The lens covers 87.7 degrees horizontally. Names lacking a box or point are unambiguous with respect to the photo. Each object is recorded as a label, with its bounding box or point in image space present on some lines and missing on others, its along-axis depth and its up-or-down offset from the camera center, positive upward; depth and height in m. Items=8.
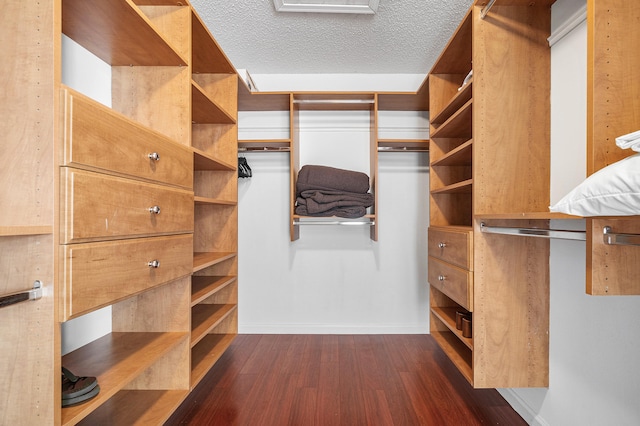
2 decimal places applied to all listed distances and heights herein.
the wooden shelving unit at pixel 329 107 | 2.36 +0.83
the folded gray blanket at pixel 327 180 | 2.32 +0.24
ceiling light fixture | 1.81 +1.15
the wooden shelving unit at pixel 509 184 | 1.47 +0.13
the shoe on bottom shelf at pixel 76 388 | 0.90 -0.49
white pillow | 0.63 +0.04
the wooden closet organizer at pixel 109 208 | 0.78 +0.01
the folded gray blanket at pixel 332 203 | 2.30 +0.07
